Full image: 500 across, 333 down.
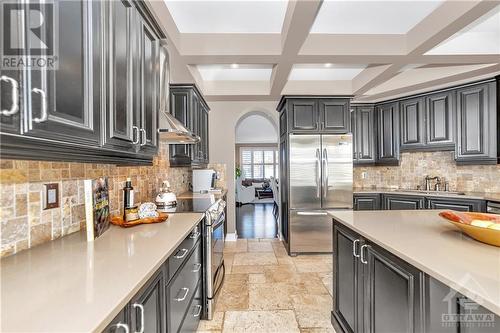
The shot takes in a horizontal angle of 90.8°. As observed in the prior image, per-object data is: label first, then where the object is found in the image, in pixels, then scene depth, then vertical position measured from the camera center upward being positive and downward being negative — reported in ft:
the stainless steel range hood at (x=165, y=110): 6.35 +1.56
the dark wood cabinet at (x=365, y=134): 14.85 +1.90
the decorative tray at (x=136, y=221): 5.40 -1.23
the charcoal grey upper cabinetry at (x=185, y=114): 10.37 +2.27
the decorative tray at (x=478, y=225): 3.80 -0.99
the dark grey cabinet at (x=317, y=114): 12.80 +2.70
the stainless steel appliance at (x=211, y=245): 7.27 -2.51
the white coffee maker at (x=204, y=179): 13.14 -0.65
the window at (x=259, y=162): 42.34 +0.75
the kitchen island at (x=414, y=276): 3.05 -1.71
